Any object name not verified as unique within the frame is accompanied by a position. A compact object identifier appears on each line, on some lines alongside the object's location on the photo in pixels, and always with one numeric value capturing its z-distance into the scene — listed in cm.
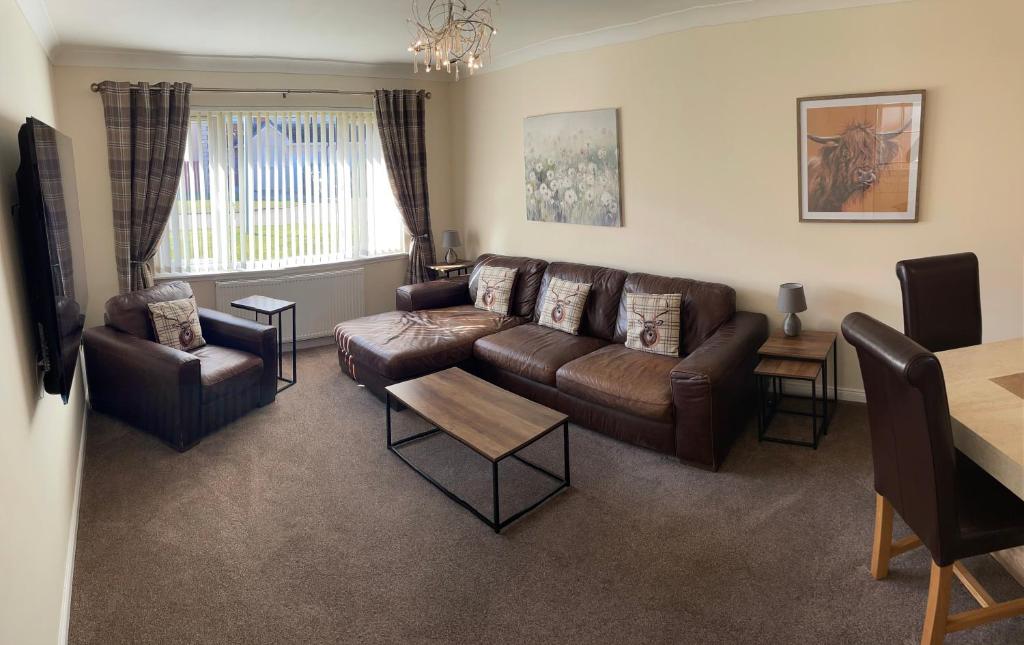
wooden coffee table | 288
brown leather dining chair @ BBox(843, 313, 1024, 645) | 175
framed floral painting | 471
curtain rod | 492
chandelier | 268
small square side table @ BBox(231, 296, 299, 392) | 452
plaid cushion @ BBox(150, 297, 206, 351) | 416
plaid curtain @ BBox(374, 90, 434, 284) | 569
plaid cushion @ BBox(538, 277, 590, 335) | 453
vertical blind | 502
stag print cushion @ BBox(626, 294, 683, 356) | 400
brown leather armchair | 363
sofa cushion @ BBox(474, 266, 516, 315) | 507
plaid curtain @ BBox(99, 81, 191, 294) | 452
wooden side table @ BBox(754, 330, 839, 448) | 343
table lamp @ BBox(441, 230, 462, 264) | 591
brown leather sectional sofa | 328
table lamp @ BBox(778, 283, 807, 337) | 371
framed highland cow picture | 350
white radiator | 523
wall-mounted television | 213
